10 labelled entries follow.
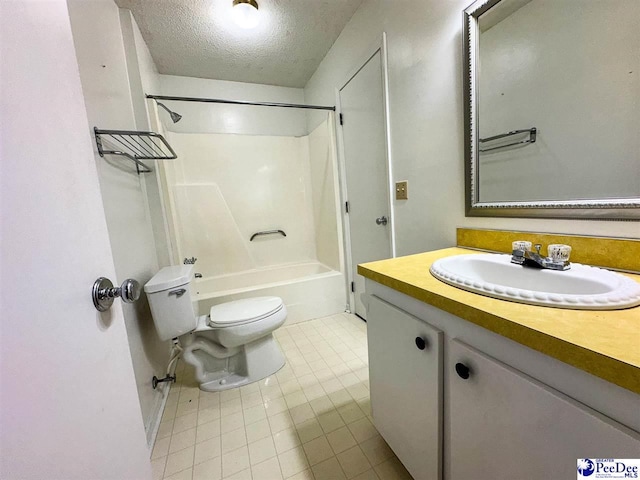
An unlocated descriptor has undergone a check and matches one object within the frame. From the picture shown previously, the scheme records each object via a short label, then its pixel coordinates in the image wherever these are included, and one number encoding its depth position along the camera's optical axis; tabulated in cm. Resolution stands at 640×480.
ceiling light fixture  146
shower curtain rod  173
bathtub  210
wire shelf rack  110
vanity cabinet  42
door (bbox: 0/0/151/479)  33
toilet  136
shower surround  233
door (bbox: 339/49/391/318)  164
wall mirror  70
